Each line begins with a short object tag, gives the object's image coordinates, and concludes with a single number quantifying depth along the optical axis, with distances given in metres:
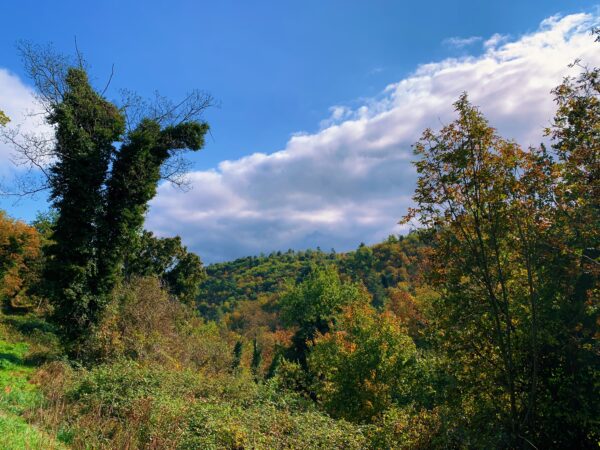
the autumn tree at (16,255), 26.75
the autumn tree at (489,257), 7.07
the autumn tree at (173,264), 29.08
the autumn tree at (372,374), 16.91
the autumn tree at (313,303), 38.50
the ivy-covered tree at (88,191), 15.78
